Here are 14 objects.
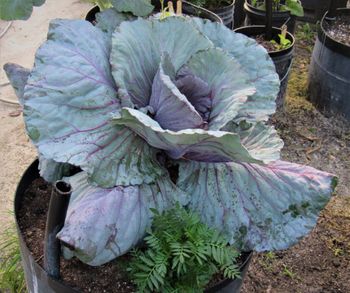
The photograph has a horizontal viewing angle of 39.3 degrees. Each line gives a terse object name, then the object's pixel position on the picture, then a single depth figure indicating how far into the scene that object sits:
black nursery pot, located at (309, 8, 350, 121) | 2.71
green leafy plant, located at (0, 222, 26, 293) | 1.81
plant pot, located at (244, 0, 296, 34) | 3.18
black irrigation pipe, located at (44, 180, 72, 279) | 0.99
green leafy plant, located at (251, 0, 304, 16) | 3.21
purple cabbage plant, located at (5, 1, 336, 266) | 1.13
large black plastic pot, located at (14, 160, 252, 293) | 1.15
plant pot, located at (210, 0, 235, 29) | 2.86
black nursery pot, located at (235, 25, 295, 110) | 2.72
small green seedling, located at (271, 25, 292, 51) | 2.81
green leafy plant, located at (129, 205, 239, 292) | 1.07
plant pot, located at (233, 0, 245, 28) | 3.64
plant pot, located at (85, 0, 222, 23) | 2.52
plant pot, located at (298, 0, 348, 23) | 3.79
